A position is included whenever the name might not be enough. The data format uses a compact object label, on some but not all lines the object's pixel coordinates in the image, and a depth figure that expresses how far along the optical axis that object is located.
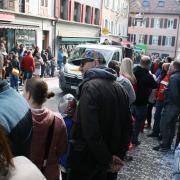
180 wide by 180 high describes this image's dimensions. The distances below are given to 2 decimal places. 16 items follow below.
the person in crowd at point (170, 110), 4.11
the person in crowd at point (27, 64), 9.58
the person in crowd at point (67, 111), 2.49
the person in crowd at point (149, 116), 5.66
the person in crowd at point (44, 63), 12.06
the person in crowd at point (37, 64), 10.76
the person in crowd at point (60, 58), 14.06
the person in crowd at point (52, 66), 13.03
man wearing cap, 2.06
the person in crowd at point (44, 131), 1.99
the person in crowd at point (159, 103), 4.79
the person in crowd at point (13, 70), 8.71
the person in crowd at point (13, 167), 0.93
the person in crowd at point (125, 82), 3.71
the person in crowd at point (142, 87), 4.43
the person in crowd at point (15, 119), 1.23
